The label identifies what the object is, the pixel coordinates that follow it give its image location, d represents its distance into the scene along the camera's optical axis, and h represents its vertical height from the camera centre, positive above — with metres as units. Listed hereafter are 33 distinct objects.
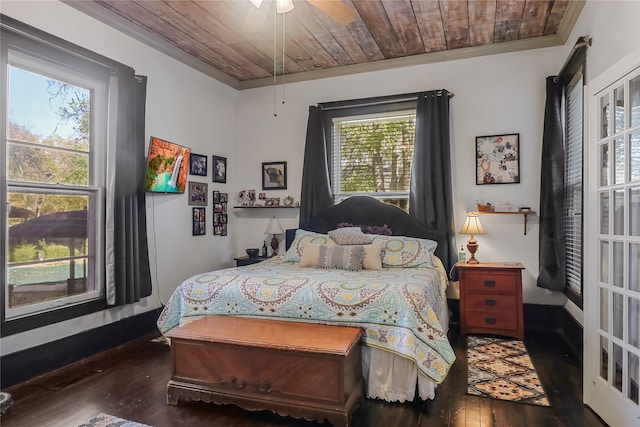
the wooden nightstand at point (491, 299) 3.63 -0.80
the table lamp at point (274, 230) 4.77 -0.19
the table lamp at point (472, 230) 3.93 -0.15
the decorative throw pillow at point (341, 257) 3.40 -0.38
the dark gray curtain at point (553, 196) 3.70 +0.19
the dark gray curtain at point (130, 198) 3.38 +0.15
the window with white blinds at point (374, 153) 4.50 +0.75
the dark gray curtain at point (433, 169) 4.13 +0.50
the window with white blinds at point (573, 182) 3.33 +0.31
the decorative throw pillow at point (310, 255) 3.55 -0.38
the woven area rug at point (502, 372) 2.51 -1.16
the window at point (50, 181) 2.75 +0.26
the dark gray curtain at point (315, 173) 4.66 +0.50
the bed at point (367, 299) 2.39 -0.58
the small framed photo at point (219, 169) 4.84 +0.58
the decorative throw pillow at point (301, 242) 3.95 -0.28
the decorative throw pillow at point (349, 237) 3.79 -0.22
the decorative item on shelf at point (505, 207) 4.01 +0.09
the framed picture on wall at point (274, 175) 5.02 +0.51
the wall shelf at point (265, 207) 4.92 +0.10
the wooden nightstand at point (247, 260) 4.70 -0.56
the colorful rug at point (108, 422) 2.17 -1.19
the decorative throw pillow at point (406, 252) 3.59 -0.36
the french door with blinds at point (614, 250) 1.94 -0.19
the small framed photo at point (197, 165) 4.45 +0.58
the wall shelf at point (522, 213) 3.94 +0.02
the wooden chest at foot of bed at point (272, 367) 2.13 -0.90
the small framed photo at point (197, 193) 4.46 +0.24
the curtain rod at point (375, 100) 4.35 +1.34
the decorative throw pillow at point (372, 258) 3.44 -0.39
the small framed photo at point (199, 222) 4.51 -0.09
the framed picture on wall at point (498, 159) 4.05 +0.60
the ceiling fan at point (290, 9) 2.52 +1.38
